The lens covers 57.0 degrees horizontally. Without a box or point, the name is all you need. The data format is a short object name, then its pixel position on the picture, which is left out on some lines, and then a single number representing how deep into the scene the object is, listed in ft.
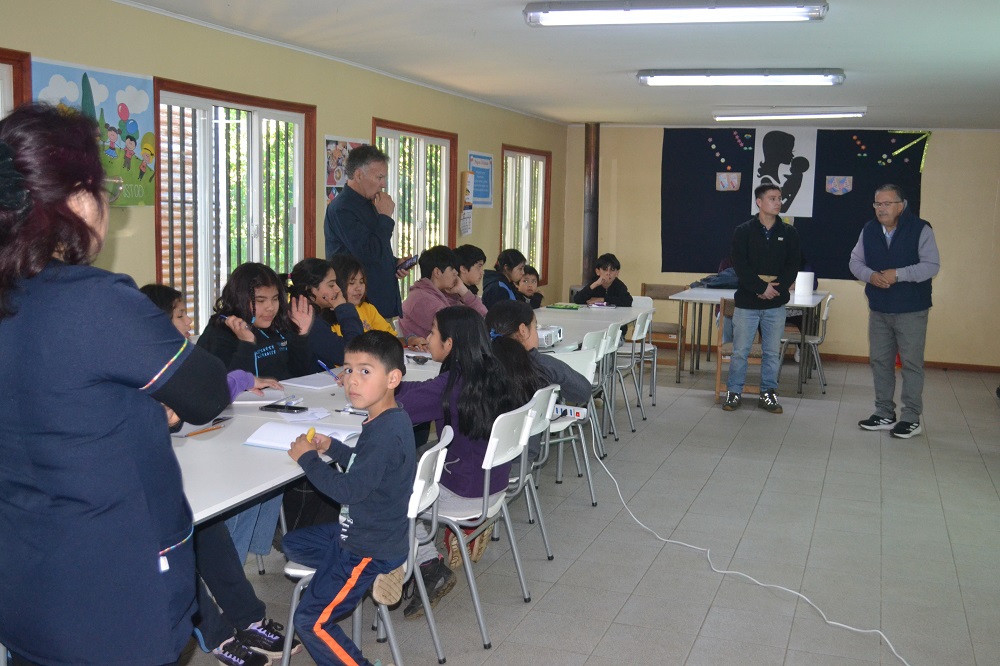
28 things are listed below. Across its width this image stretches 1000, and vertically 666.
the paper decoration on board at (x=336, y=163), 20.25
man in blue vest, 19.26
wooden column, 33.50
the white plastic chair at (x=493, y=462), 9.64
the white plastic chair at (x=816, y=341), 25.41
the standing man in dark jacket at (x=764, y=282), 22.15
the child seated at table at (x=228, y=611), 8.98
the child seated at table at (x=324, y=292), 14.19
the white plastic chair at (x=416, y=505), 8.30
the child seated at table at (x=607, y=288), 23.34
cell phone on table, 10.40
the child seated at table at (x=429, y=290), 17.31
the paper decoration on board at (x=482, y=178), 27.48
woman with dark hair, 4.40
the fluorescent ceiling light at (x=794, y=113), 26.57
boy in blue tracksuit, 7.99
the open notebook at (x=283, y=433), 8.76
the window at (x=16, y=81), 13.09
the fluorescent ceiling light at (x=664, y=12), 13.30
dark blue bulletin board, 31.37
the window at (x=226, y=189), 16.57
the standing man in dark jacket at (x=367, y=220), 17.16
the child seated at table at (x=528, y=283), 21.77
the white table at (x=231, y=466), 7.22
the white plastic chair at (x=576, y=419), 13.99
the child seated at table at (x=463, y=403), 10.23
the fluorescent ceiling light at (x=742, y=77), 19.92
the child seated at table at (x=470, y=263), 19.12
